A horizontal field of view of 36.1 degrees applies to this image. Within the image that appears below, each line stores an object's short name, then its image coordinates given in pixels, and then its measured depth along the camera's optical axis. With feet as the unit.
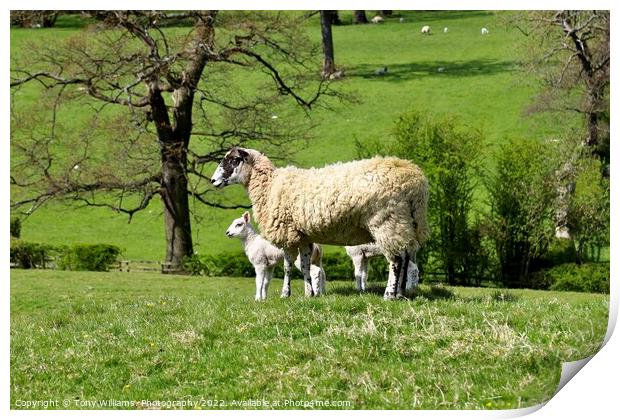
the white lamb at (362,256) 63.87
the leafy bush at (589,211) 106.73
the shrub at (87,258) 112.57
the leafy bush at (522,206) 106.52
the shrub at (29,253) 113.60
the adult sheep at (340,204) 50.29
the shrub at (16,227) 129.80
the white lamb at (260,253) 60.00
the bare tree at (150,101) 108.27
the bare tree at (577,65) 101.24
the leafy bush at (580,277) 93.61
